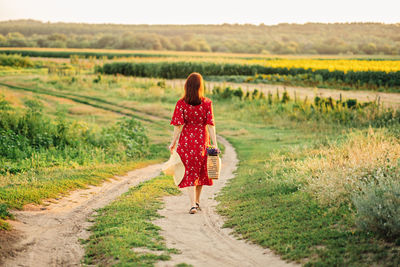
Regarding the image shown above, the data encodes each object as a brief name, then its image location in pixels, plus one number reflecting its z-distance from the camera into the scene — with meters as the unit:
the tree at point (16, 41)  84.81
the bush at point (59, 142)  14.18
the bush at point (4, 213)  7.66
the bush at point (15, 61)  53.88
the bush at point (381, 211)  5.99
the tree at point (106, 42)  136.38
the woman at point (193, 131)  8.08
